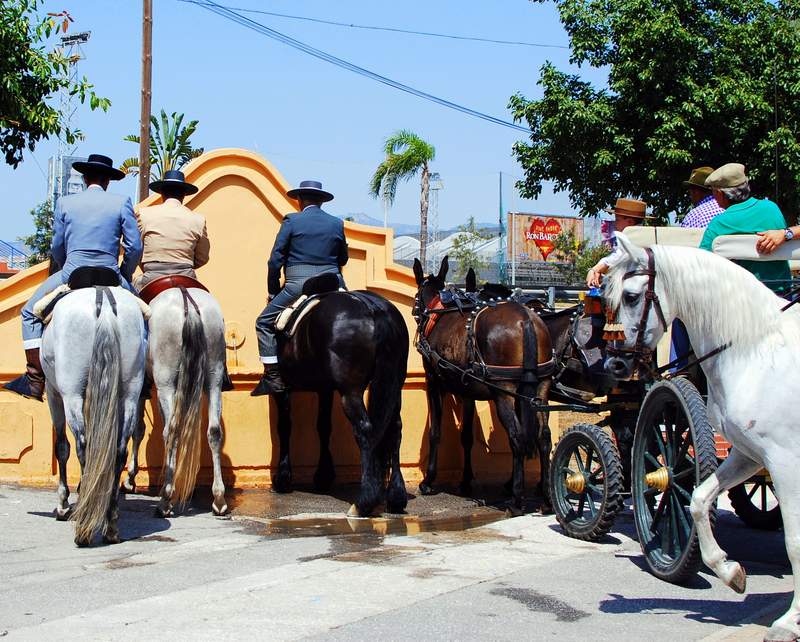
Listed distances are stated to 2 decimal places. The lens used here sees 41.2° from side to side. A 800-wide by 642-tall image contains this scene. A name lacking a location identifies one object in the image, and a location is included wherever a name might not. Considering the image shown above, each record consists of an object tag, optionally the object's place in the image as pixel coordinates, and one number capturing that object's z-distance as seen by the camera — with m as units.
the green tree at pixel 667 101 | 20.20
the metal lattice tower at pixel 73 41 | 43.03
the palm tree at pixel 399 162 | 41.53
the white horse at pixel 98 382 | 7.48
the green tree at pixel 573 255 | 49.69
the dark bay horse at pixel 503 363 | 9.52
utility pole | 19.80
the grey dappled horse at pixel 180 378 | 8.95
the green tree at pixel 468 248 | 53.47
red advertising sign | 57.81
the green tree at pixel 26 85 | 12.47
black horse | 9.11
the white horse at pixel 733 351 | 5.23
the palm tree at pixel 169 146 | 38.59
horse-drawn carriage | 6.15
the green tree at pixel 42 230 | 50.73
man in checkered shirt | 8.27
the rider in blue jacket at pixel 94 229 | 8.54
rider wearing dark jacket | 10.16
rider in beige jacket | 9.62
